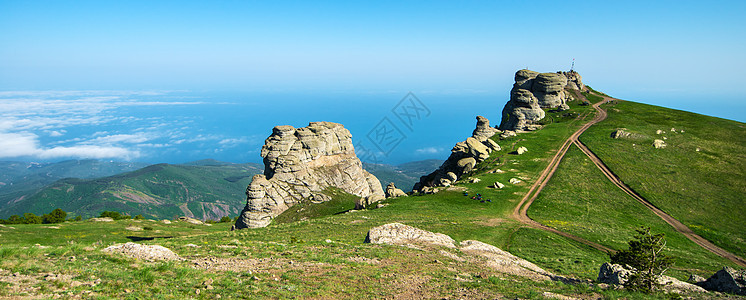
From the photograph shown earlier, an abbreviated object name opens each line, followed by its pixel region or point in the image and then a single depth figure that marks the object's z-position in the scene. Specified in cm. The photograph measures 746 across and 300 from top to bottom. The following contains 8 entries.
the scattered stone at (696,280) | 2350
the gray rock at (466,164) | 7894
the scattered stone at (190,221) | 8769
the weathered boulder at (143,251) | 2055
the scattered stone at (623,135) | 8202
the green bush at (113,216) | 8894
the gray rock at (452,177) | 7669
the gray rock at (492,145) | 8609
